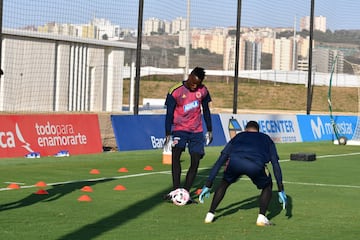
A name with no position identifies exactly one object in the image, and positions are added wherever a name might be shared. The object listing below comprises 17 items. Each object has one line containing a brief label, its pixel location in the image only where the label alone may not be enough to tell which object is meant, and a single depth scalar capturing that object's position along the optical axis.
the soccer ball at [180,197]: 12.40
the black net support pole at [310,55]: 34.31
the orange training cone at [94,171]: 17.22
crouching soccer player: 10.50
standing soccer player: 12.82
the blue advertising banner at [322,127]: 31.69
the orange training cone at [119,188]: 14.27
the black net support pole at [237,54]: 29.43
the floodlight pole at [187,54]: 51.67
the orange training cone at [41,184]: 14.40
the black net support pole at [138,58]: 24.89
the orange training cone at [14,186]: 13.99
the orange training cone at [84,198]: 12.54
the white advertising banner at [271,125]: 27.31
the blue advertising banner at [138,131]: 22.66
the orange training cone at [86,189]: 13.78
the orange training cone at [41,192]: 13.27
